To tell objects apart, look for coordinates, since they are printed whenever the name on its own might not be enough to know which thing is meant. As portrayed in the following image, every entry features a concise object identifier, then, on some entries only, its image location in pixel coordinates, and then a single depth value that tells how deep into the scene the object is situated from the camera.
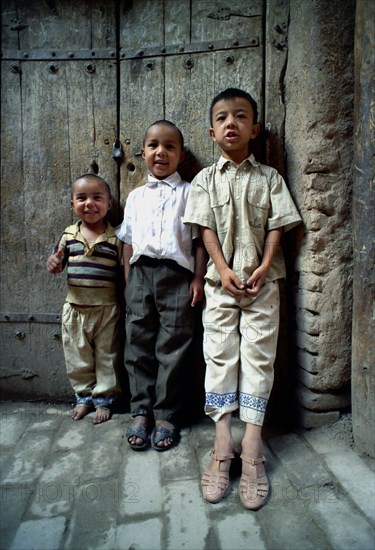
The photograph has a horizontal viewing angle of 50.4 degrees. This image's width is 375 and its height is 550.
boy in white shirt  1.83
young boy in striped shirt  1.97
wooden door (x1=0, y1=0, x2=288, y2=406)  1.90
